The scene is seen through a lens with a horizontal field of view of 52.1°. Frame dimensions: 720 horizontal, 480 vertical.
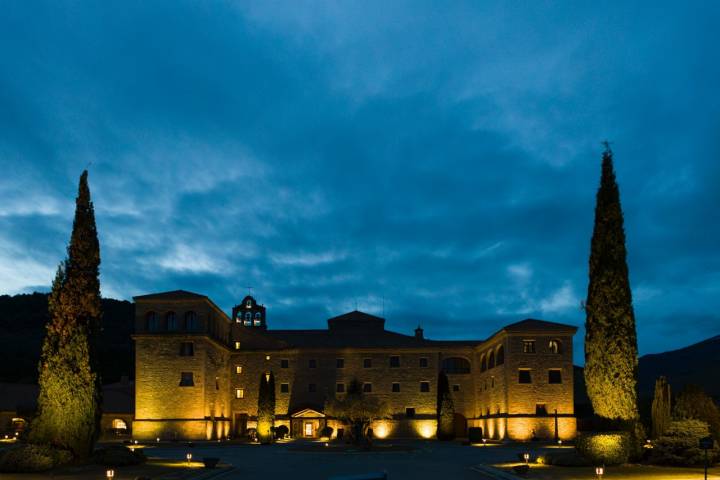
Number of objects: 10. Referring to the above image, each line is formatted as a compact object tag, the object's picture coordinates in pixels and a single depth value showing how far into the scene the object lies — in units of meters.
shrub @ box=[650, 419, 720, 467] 29.16
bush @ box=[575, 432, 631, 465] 29.45
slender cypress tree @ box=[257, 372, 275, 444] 57.53
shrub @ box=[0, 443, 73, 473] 26.45
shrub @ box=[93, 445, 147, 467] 30.86
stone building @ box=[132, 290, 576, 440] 58.91
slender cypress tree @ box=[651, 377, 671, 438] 34.97
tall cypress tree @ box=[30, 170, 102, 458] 30.02
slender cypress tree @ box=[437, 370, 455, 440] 62.56
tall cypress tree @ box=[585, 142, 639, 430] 31.03
